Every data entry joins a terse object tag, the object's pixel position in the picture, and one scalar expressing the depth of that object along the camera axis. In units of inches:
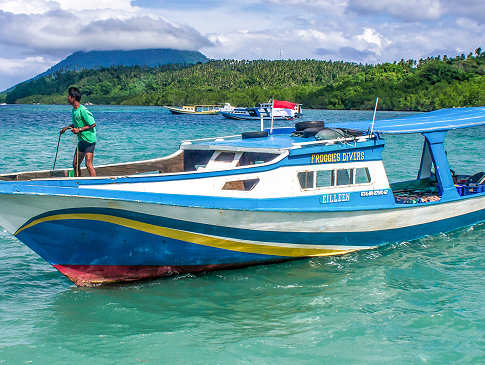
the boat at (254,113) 3011.8
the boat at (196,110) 4035.4
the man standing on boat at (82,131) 368.2
